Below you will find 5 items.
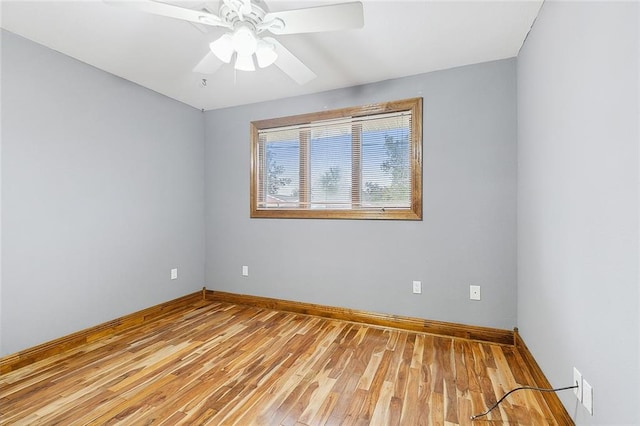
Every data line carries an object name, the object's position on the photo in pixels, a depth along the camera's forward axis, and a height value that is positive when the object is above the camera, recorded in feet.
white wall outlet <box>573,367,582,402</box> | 4.16 -2.57
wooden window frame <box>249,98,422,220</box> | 8.56 +1.61
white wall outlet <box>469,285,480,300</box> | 7.98 -2.31
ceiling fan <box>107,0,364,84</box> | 4.42 +3.13
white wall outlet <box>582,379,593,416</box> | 3.88 -2.60
